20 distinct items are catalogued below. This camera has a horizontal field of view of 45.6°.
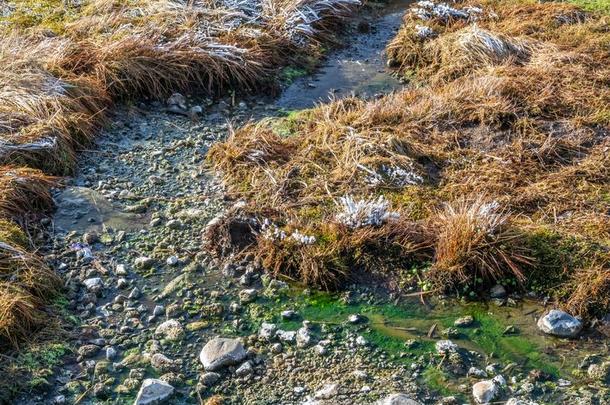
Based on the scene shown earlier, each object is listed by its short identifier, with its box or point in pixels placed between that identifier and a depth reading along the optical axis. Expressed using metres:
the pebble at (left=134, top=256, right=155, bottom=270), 5.30
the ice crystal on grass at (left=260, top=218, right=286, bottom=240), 5.30
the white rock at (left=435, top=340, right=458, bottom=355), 4.51
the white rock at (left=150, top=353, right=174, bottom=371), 4.42
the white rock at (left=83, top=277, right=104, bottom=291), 5.06
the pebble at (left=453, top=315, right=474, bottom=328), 4.73
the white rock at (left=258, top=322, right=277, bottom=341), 4.65
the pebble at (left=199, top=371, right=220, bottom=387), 4.32
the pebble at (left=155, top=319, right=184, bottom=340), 4.66
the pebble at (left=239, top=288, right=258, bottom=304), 4.97
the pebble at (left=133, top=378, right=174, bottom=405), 4.16
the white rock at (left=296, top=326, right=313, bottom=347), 4.60
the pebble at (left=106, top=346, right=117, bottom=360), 4.50
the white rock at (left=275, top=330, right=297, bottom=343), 4.63
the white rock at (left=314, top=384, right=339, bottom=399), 4.18
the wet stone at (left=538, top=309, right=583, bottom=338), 4.58
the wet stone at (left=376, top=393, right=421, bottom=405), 4.06
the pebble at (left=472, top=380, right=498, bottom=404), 4.13
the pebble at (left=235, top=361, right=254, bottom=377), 4.36
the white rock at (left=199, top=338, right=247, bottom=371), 4.41
